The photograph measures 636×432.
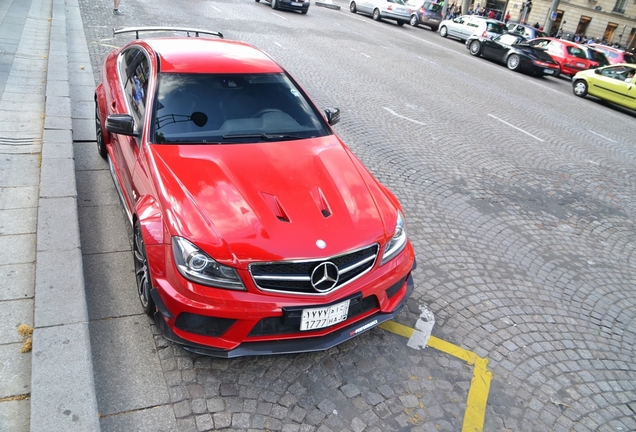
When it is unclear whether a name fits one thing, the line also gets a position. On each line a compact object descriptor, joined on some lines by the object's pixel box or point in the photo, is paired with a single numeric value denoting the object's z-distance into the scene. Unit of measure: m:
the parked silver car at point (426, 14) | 29.39
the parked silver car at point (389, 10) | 28.09
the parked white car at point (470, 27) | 25.00
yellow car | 16.42
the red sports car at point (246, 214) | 3.19
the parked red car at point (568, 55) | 21.98
